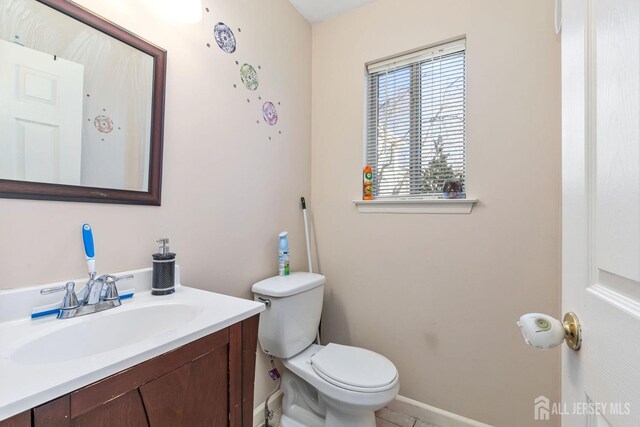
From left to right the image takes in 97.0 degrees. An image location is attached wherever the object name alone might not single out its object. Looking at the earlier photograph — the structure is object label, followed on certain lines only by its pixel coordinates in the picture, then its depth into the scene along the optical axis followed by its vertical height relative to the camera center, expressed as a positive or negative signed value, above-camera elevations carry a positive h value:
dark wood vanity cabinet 0.48 -0.37
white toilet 1.18 -0.70
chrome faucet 0.78 -0.25
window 1.54 +0.56
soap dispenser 0.98 -0.21
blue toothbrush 0.85 -0.11
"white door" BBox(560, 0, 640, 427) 0.35 +0.01
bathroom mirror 0.77 +0.33
